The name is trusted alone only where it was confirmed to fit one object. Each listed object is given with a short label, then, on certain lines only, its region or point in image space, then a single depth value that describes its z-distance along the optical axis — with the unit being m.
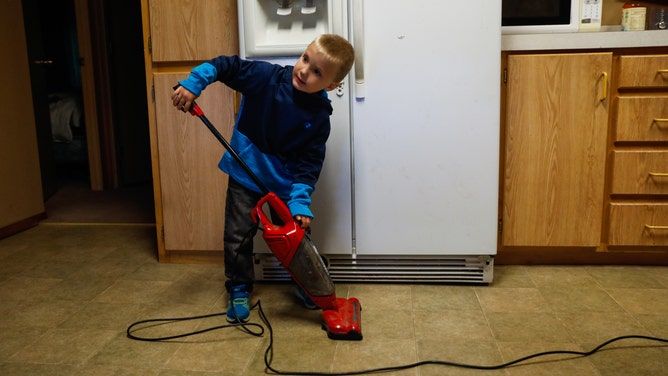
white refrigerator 1.97
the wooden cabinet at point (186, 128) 2.24
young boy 1.71
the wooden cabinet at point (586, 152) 2.19
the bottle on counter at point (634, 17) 2.27
